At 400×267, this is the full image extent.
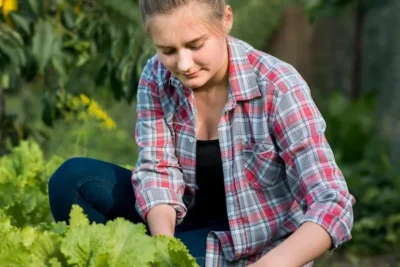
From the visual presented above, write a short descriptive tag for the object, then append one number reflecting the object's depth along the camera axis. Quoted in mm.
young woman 4890
